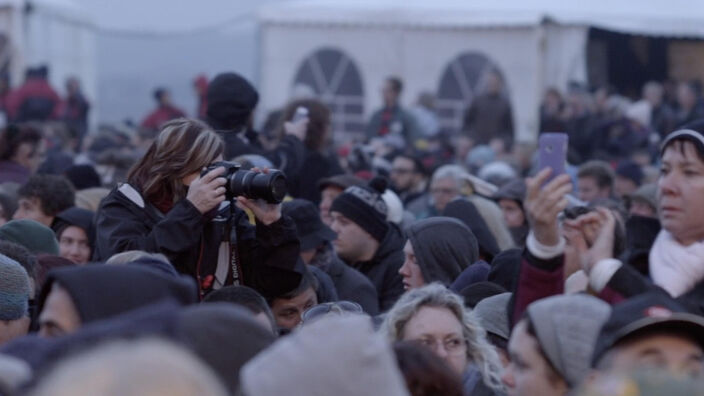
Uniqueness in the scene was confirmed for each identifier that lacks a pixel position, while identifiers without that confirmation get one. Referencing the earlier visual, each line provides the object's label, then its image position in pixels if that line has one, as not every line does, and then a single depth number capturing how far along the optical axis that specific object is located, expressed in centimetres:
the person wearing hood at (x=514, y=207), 1425
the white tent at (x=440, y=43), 3122
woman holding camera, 846
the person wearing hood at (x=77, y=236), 1187
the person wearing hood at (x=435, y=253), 1056
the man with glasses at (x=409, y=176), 1798
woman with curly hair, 765
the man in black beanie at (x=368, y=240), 1209
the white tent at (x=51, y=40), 3322
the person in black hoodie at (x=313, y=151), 1443
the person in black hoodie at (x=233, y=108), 1289
